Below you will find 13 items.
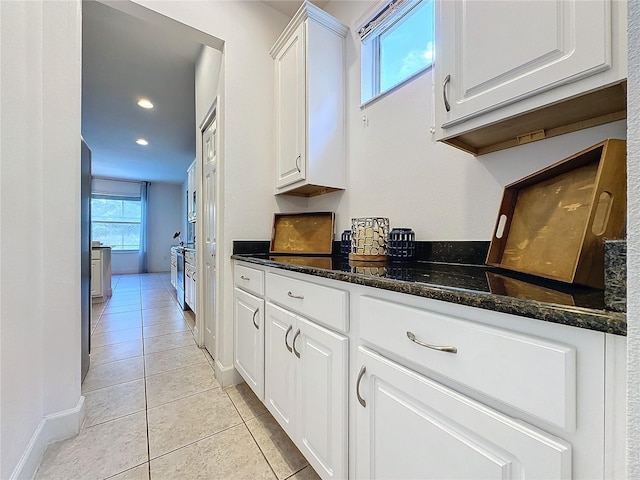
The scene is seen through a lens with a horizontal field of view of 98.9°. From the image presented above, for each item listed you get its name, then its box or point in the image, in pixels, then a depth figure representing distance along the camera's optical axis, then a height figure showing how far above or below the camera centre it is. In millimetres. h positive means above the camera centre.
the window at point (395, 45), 1409 +1113
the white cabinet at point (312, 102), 1680 +879
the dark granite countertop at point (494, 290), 408 -107
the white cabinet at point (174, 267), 4516 -491
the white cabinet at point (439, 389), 417 -324
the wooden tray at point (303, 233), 1890 +42
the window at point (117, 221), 7246 +461
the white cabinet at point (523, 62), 638 +483
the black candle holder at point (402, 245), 1310 -27
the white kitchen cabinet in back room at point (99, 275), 4098 -577
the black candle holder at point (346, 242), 1613 -18
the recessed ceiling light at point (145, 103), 3499 +1764
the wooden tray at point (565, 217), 587 +62
